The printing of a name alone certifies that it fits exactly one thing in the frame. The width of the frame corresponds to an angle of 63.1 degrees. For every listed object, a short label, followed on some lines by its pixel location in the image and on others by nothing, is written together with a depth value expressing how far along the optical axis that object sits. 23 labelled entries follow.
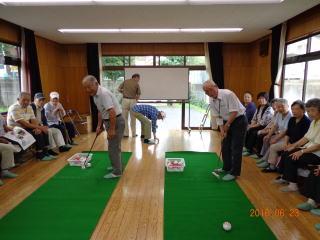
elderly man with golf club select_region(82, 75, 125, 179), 3.27
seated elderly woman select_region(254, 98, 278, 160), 4.34
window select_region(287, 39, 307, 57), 4.74
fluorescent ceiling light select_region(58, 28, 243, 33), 5.33
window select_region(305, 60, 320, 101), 4.40
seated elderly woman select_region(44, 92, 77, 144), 5.02
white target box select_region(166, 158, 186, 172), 3.90
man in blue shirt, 5.90
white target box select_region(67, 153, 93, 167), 4.17
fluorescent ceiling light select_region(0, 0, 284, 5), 3.47
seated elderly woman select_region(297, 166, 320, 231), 2.67
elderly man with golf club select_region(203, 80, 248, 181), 3.33
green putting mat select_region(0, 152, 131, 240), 2.33
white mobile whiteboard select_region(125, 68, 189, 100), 7.20
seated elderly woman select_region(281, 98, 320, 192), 2.95
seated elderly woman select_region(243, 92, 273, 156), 4.68
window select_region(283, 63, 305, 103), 4.91
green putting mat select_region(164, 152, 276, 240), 2.30
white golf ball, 2.33
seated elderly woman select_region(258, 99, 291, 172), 3.77
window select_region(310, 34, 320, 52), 4.31
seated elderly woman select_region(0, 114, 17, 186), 3.58
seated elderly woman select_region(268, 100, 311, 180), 3.27
